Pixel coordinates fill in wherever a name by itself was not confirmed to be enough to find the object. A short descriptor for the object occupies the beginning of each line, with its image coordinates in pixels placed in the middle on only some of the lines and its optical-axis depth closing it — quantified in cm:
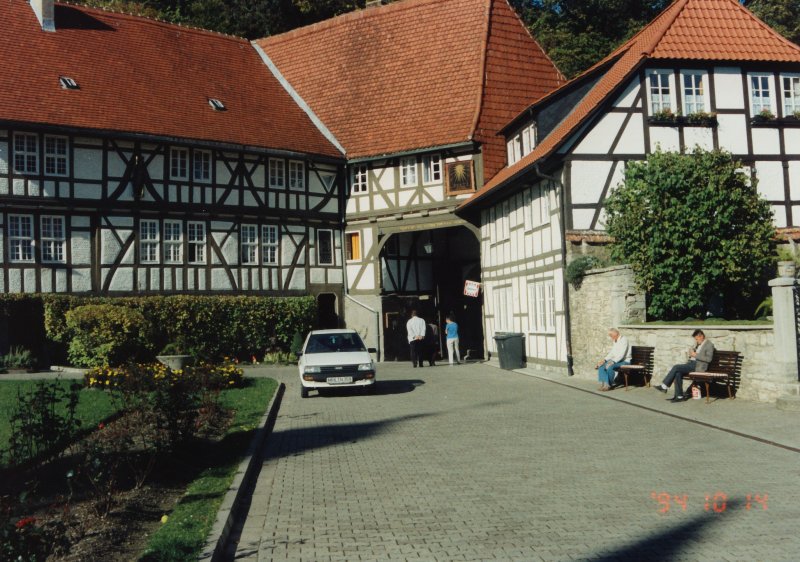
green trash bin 2636
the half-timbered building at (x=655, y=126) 2270
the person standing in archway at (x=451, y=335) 2892
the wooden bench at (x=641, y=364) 1847
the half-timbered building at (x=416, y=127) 3297
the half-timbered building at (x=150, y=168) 2716
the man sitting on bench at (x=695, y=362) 1594
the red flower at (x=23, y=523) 566
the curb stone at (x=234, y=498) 672
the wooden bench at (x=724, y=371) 1566
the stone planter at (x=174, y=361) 2216
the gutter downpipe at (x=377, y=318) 3359
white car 1912
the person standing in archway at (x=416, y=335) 2748
